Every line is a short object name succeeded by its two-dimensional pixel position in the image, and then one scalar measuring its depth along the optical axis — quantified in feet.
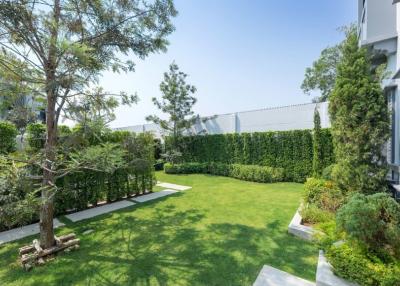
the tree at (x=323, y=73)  61.26
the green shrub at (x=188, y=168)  48.16
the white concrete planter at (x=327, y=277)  9.01
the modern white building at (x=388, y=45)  18.26
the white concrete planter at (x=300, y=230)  14.24
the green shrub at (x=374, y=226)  9.39
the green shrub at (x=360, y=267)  8.11
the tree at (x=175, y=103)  51.55
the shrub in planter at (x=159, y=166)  55.75
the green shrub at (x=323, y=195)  16.48
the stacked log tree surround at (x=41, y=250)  11.66
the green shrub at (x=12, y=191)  10.25
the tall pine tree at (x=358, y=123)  16.40
